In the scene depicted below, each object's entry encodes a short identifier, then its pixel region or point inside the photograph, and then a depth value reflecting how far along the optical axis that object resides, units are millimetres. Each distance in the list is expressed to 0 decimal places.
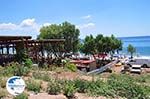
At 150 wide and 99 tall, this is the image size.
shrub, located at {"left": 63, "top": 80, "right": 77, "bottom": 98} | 5287
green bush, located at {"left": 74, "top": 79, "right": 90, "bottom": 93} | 5772
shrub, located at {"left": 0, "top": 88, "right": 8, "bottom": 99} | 4778
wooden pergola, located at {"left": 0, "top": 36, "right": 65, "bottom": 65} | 12241
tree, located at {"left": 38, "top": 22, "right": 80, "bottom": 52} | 29562
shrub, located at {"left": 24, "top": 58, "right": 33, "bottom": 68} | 9282
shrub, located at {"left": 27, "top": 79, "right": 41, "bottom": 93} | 5380
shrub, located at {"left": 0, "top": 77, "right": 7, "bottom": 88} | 5369
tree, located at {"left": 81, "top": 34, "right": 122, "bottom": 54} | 32079
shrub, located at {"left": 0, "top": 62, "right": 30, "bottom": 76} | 6713
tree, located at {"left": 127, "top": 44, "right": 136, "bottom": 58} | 45957
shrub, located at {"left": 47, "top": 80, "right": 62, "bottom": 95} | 5328
